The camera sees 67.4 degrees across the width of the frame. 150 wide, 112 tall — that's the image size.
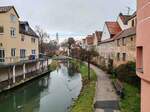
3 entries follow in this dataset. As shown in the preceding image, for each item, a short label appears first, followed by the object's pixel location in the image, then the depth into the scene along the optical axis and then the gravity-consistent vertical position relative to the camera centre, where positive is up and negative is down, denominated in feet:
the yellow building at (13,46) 48.94 +4.31
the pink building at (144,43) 15.54 +1.61
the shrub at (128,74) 37.91 -7.01
